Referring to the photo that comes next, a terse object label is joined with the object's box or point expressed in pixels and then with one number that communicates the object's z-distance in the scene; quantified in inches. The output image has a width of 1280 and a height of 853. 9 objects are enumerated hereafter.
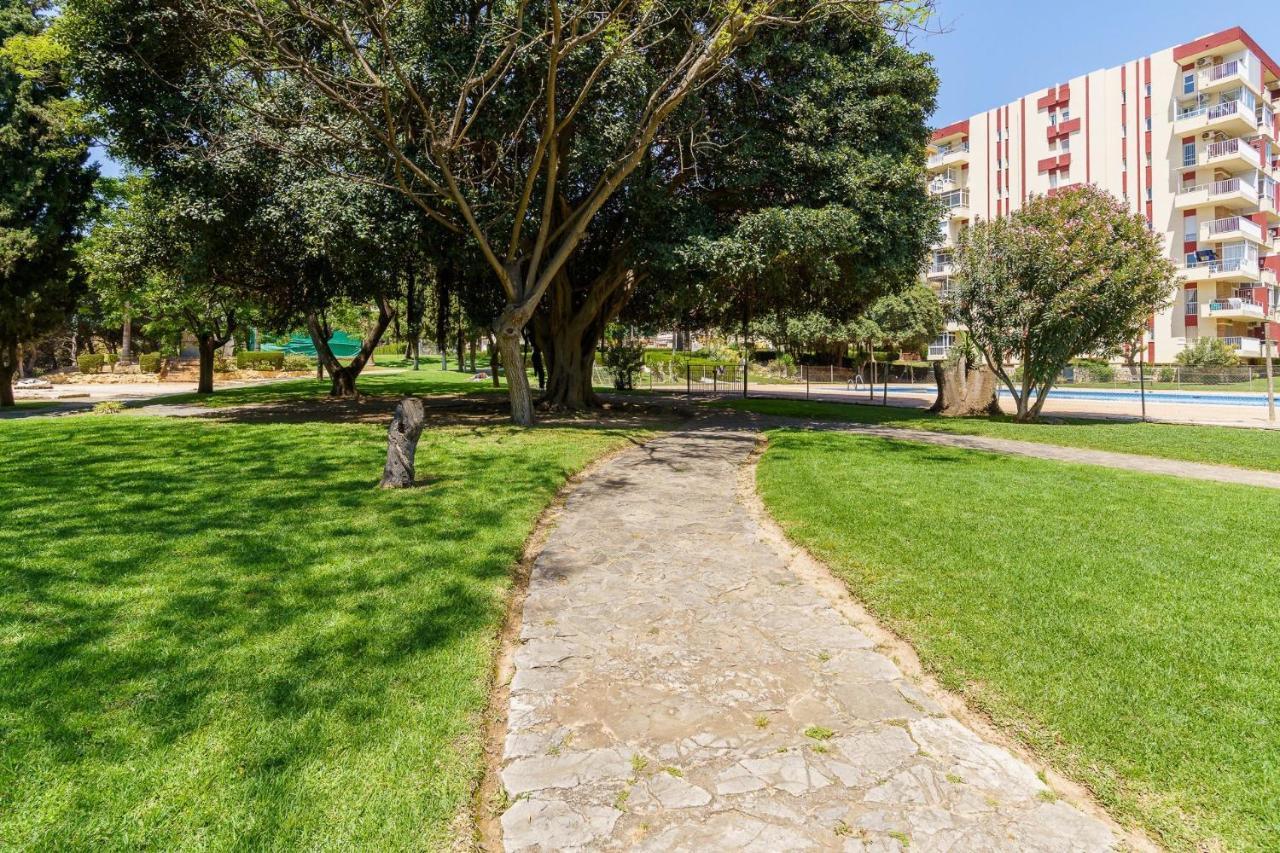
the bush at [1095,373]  1374.3
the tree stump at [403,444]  279.4
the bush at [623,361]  1170.0
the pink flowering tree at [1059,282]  573.0
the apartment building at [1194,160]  1392.7
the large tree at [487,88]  406.3
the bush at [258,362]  1537.9
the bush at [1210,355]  1357.9
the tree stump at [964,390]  716.7
